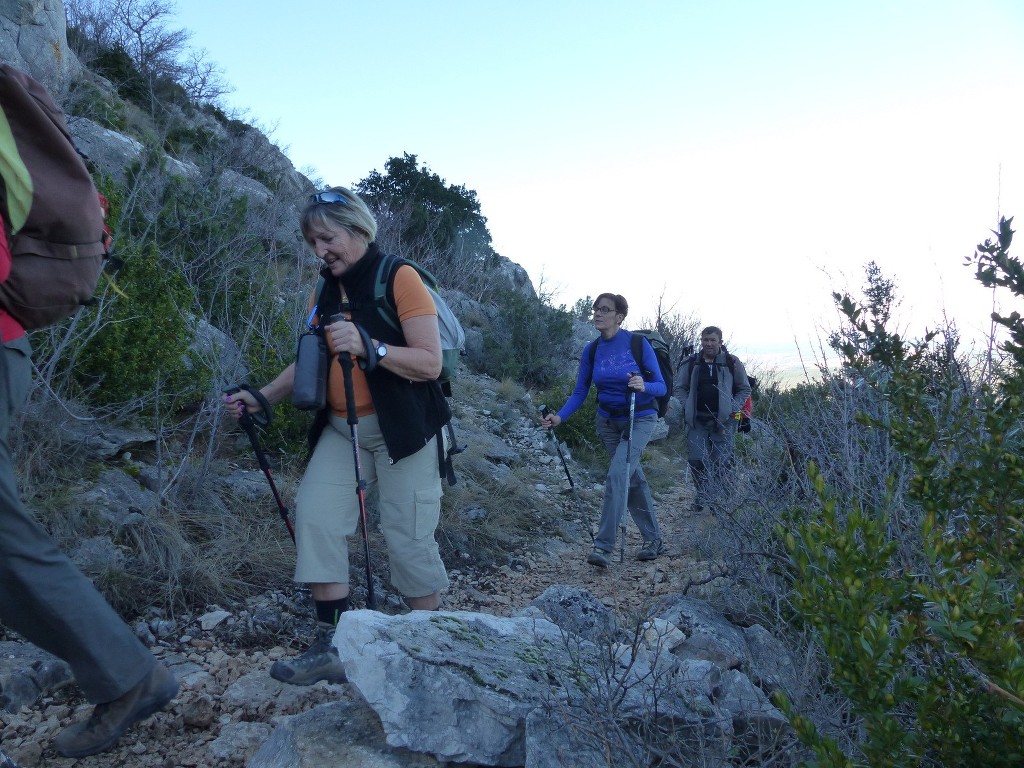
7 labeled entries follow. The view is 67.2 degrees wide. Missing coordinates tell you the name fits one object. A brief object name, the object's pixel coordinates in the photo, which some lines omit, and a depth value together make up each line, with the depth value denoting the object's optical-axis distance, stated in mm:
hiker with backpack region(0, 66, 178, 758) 2006
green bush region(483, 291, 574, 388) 13680
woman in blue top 5625
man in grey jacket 7653
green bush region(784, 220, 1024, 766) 1374
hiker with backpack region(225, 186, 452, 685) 2914
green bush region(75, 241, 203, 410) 4801
